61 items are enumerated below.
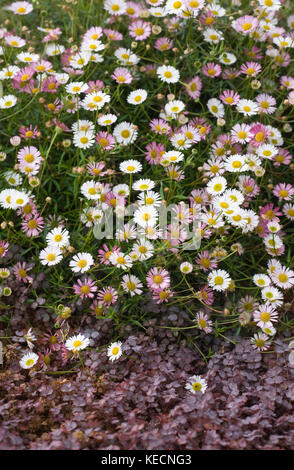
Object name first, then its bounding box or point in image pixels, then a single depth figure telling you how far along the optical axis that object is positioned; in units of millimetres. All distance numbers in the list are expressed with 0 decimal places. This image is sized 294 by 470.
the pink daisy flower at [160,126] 2462
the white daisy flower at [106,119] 2410
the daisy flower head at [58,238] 2242
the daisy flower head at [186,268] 2155
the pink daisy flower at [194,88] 2652
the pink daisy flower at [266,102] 2645
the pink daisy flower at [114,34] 2712
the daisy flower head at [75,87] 2492
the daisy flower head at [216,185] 2303
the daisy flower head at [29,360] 2098
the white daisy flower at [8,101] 2492
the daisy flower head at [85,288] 2173
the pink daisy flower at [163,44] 2712
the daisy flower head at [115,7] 2810
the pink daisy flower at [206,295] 2168
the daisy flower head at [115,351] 2047
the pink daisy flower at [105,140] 2422
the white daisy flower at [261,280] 2266
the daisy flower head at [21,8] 2883
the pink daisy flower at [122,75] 2588
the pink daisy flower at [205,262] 2225
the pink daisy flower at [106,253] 2159
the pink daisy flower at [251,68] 2639
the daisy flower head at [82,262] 2188
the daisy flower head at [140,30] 2732
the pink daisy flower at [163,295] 2140
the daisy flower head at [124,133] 2523
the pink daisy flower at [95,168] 2320
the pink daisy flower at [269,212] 2363
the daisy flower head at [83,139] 2430
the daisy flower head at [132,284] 2170
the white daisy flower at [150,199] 2297
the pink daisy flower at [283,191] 2465
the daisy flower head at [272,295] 2207
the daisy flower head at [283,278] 2281
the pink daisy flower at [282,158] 2559
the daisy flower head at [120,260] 2148
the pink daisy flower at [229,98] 2596
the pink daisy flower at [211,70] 2678
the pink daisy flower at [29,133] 2408
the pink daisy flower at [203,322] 2168
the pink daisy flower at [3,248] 2219
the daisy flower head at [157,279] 2135
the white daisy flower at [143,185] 2334
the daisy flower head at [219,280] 2193
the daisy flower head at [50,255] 2223
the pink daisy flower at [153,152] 2465
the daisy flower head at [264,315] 2170
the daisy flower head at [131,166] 2393
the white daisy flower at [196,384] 2002
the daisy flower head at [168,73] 2615
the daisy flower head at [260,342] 2154
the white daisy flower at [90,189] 2301
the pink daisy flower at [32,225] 2289
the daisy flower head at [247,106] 2570
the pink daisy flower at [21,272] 2287
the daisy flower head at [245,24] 2732
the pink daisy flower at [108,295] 2158
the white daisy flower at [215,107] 2626
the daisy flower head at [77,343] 2080
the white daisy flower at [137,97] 2565
